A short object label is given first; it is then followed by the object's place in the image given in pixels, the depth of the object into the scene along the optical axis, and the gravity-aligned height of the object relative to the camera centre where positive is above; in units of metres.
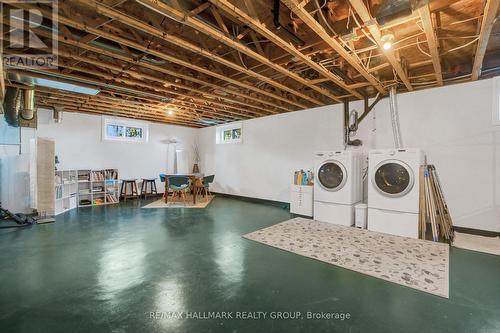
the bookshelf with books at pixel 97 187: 6.71 -0.69
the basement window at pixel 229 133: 8.22 +1.19
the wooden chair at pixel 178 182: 6.57 -0.50
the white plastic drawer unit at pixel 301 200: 5.37 -0.85
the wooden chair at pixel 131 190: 7.57 -0.86
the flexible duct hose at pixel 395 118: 4.57 +0.96
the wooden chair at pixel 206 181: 7.29 -0.52
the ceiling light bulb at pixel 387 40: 2.58 +1.45
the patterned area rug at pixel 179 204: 6.58 -1.18
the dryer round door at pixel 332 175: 4.73 -0.22
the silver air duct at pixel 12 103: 4.69 +1.29
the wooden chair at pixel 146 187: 7.96 -0.81
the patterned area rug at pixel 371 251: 2.59 -1.25
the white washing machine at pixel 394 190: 3.88 -0.45
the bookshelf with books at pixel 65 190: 5.69 -0.68
